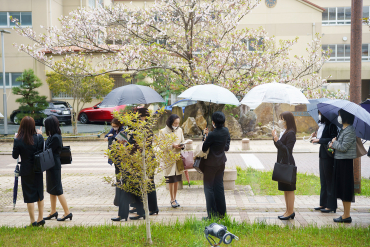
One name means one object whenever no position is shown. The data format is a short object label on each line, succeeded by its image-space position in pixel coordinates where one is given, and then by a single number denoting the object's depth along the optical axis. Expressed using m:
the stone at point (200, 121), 18.78
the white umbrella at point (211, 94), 6.34
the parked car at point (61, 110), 22.70
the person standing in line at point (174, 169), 6.31
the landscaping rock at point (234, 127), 18.57
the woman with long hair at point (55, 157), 5.54
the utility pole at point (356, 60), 7.16
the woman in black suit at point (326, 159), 5.81
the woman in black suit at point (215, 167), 5.37
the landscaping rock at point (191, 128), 18.56
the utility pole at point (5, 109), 17.83
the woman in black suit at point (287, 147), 5.39
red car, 23.81
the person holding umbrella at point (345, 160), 5.30
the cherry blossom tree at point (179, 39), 12.77
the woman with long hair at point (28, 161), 5.30
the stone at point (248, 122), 19.25
